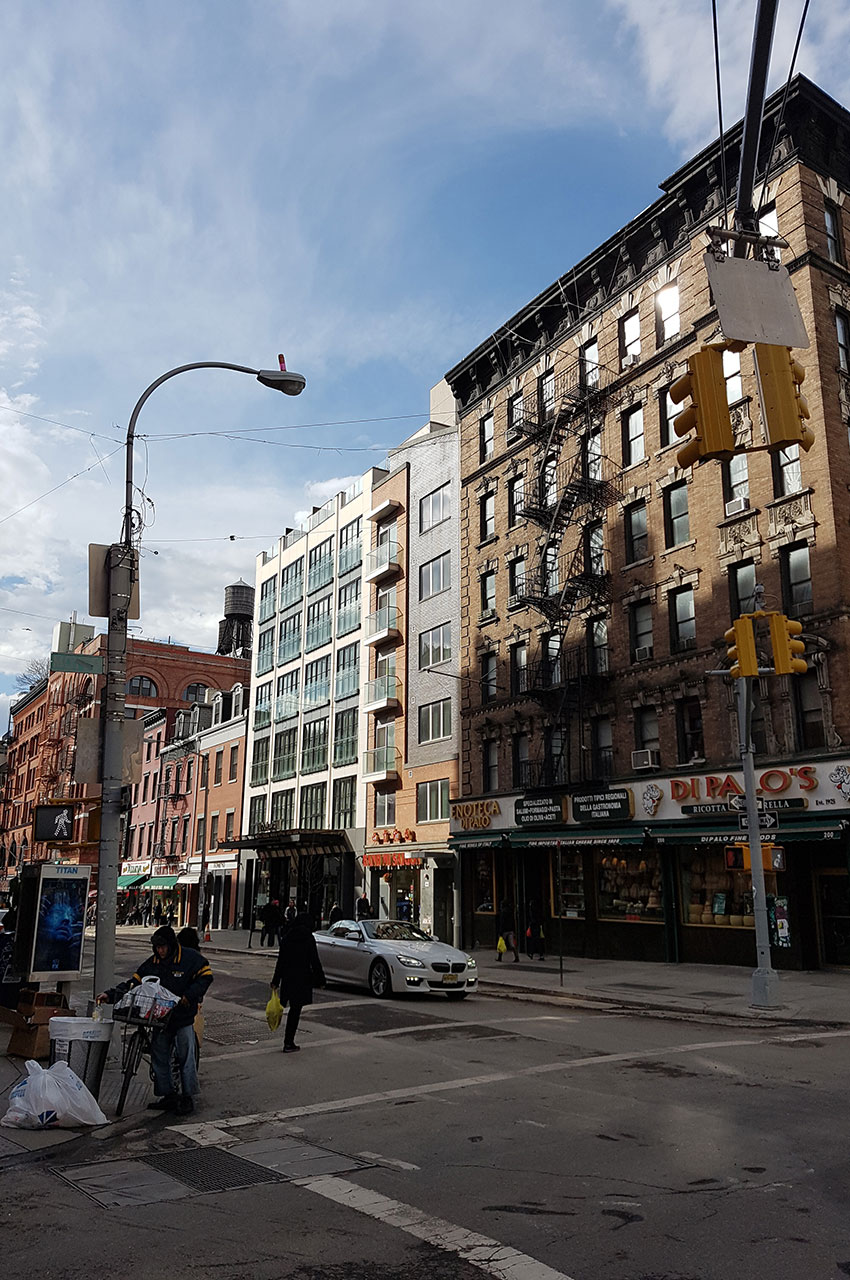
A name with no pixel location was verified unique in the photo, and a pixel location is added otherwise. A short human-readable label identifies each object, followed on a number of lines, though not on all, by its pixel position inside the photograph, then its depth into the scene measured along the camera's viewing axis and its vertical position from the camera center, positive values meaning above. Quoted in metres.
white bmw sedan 18.27 -1.45
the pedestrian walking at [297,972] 13.05 -1.15
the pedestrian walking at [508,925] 28.50 -1.28
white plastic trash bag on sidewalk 8.45 -1.82
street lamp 11.29 +2.20
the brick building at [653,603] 23.39 +7.59
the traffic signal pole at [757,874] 17.16 +0.09
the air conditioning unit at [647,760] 26.77 +3.14
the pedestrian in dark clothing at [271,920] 35.41 -1.35
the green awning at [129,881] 65.31 +0.13
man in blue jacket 9.32 -1.14
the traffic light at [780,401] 7.52 +3.54
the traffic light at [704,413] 7.60 +3.52
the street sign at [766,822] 18.84 +1.06
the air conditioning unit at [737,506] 25.39 +9.29
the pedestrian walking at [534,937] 27.55 -1.52
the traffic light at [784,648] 15.58 +3.52
